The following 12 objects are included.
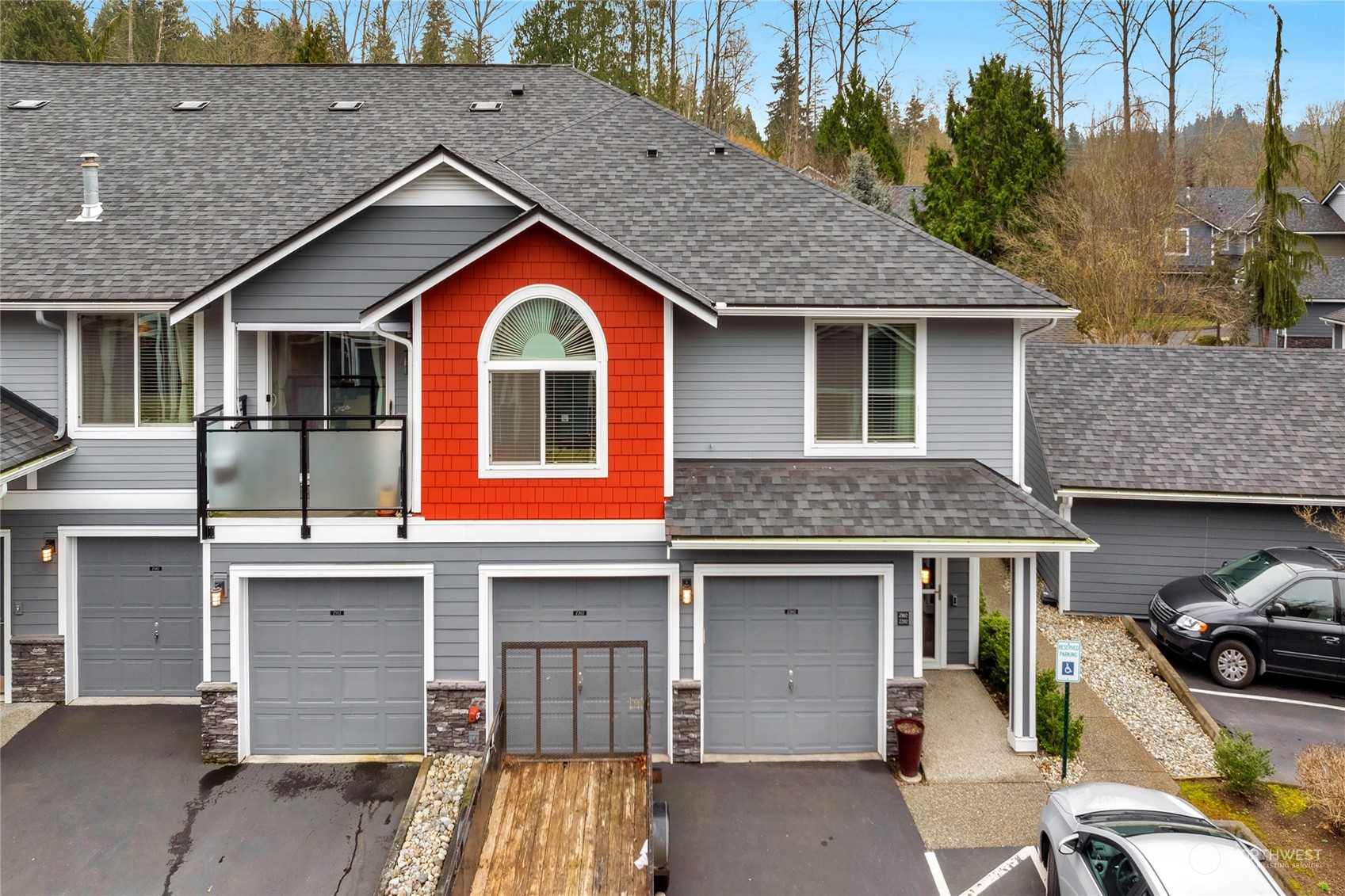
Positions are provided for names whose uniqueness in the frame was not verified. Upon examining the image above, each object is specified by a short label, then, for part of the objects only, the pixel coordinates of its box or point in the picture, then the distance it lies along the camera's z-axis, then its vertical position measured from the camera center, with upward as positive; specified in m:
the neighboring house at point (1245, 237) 26.80 +7.99
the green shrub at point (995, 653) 10.84 -3.06
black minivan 11.06 -2.66
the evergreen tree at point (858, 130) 29.14 +11.63
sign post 8.66 -2.49
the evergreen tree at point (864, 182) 24.28 +7.96
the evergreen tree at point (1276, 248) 22.92 +5.77
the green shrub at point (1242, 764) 8.48 -3.57
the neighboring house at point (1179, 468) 12.89 -0.51
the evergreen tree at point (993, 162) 24.02 +8.61
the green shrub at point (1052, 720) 9.28 -3.41
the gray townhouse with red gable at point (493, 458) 9.09 -0.27
